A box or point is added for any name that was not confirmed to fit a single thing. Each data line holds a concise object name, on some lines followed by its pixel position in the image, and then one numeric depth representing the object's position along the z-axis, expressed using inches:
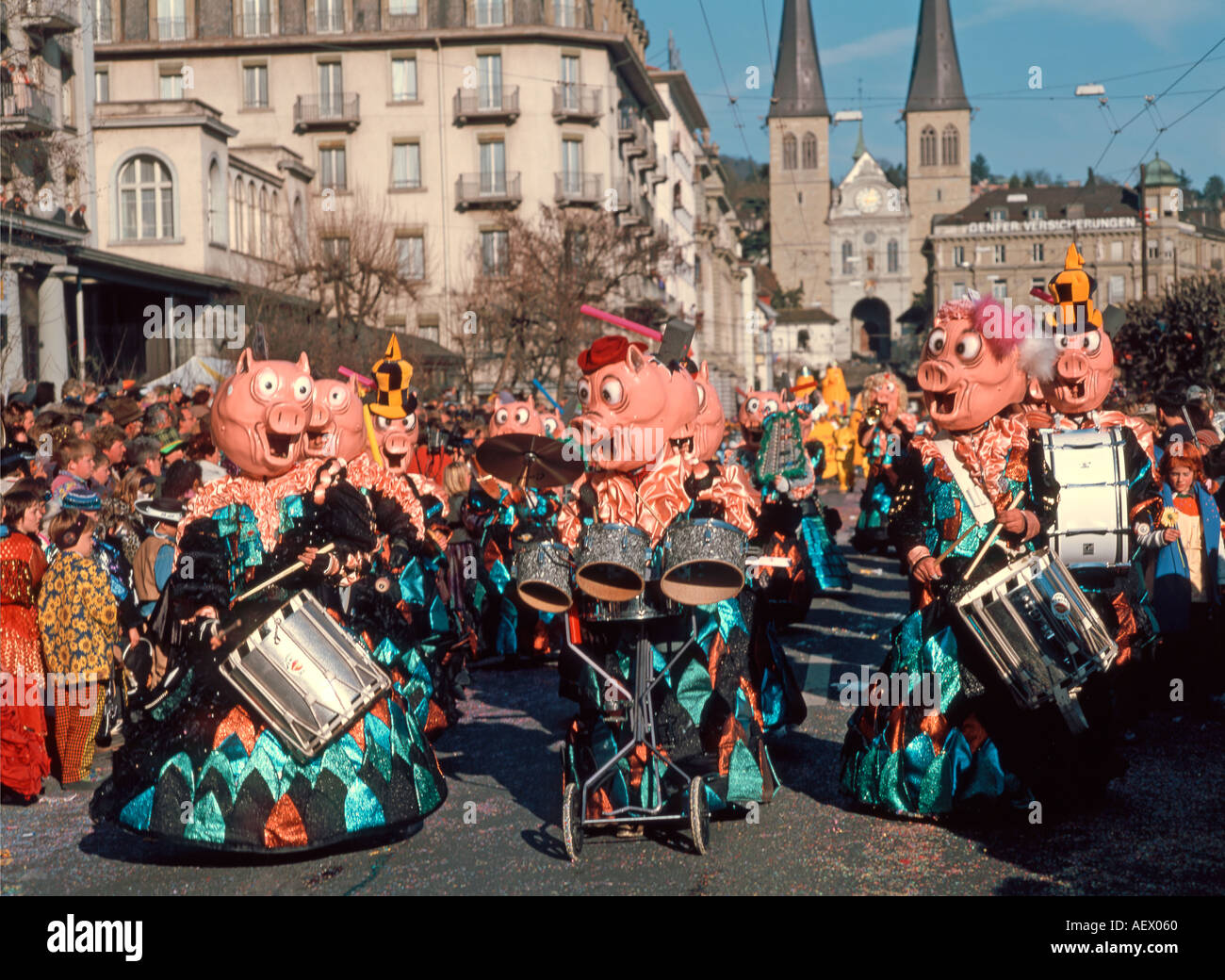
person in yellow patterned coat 305.4
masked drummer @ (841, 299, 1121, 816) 247.6
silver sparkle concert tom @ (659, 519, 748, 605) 232.8
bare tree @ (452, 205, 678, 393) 1284.4
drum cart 241.3
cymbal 325.1
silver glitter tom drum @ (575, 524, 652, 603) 234.2
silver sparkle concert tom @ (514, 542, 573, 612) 238.5
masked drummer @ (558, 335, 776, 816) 255.6
